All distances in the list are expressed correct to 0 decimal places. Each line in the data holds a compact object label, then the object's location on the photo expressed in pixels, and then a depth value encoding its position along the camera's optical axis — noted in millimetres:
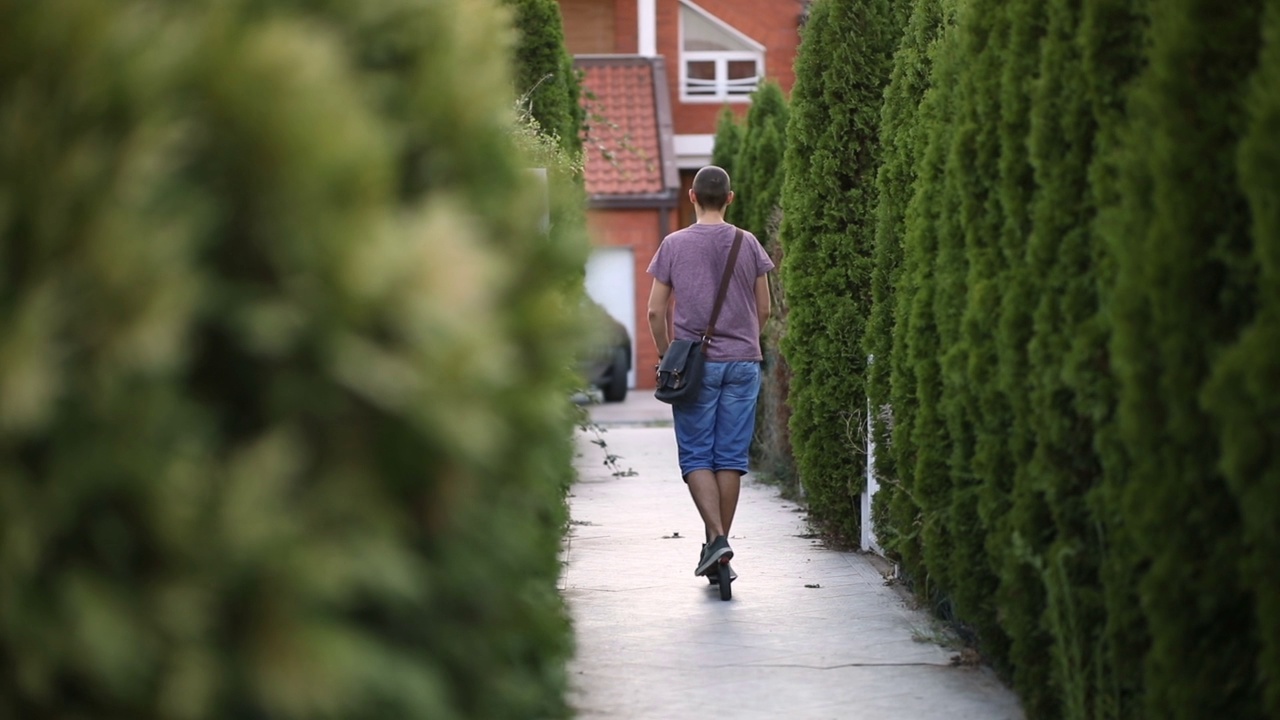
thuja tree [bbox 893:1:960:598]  12398
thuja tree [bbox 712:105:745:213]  44375
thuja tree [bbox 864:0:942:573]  14977
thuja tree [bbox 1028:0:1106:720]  8977
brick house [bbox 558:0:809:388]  55062
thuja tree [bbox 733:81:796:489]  25281
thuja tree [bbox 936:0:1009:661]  10539
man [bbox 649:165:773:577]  16047
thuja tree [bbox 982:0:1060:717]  9719
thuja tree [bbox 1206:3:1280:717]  6504
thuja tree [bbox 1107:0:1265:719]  7340
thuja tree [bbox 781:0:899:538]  18234
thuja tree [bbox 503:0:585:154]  26031
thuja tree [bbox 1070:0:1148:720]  8391
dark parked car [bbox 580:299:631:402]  45219
